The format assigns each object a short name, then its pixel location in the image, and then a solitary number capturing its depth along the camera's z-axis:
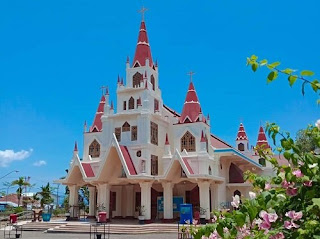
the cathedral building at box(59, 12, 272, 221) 23.62
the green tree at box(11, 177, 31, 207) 45.22
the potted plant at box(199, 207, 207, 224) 22.47
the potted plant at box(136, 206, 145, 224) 22.47
